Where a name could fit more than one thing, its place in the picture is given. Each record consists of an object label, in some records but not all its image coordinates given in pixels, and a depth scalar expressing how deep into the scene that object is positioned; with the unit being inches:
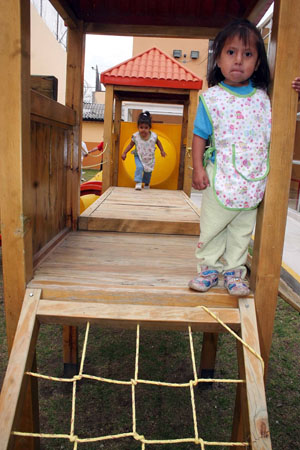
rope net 58.3
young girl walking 243.9
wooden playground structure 63.0
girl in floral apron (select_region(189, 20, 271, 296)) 71.9
